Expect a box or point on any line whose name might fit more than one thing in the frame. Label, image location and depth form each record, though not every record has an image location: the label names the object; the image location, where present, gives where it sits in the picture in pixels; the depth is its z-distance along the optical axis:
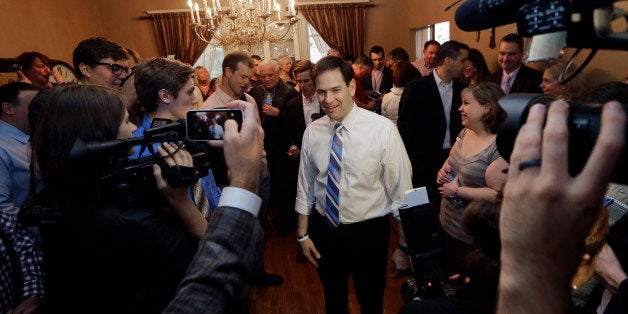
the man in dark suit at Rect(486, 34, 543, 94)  3.35
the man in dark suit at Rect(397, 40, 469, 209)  3.26
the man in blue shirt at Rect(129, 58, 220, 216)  1.66
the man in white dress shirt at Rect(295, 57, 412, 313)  1.83
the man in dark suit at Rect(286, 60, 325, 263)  3.61
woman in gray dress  1.99
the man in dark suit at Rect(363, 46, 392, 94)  6.05
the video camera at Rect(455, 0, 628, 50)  0.48
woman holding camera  0.99
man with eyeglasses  2.41
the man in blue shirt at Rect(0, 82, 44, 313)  1.45
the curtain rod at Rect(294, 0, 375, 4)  8.69
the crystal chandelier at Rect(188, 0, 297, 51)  4.35
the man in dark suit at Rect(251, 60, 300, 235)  3.93
